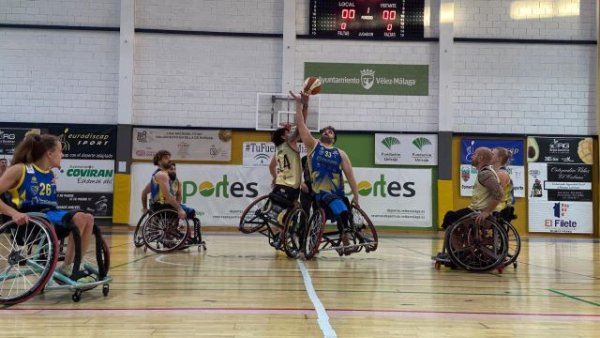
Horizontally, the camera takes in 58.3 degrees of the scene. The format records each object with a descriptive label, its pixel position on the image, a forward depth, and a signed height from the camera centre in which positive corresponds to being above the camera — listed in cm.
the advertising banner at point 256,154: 1304 +76
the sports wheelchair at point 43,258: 281 -42
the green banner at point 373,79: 1316 +267
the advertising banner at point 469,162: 1294 +67
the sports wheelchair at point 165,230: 650 -57
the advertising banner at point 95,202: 1272 -48
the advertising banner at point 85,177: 1273 +13
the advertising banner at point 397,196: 1295 -18
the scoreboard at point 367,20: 1300 +407
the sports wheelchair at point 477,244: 473 -49
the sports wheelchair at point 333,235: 537 -49
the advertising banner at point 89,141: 1279 +99
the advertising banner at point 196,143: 1295 +100
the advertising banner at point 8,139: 1270 +98
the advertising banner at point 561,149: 1294 +102
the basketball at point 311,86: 553 +105
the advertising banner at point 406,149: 1300 +96
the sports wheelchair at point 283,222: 557 -39
